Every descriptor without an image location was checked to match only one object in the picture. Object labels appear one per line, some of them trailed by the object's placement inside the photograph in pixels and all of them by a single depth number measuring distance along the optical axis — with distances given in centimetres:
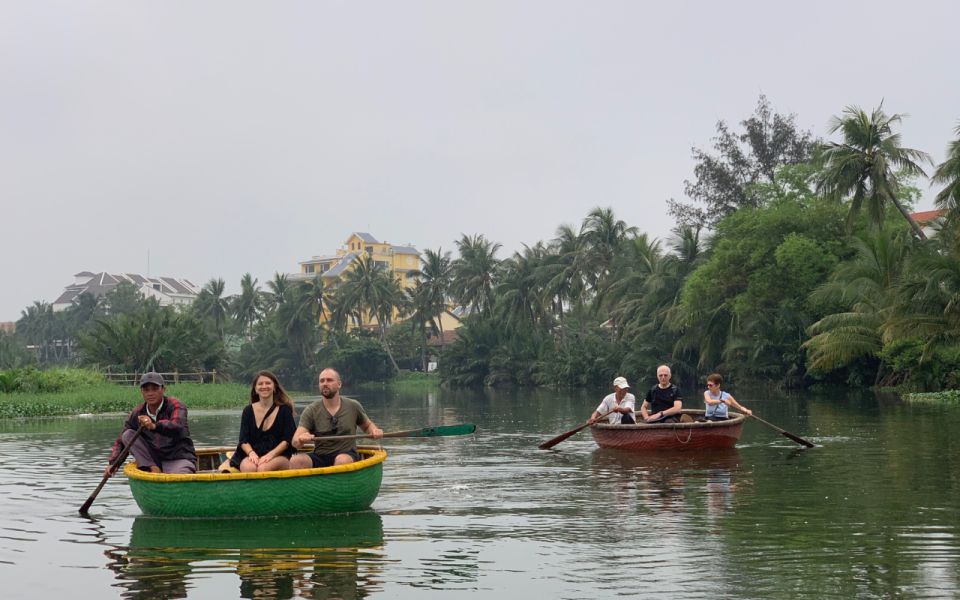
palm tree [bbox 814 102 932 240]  4184
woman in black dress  1194
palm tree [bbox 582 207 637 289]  7225
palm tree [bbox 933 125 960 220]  3572
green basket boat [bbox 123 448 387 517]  1164
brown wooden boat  1852
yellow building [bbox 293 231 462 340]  14275
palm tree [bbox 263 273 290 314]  10500
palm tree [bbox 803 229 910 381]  4219
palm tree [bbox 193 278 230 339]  11394
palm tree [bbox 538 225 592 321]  7175
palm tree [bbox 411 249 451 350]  8994
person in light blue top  1927
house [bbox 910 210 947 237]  4294
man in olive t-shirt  1234
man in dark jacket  1233
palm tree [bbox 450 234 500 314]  8481
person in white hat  1962
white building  18086
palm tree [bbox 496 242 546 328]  7925
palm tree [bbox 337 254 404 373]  9288
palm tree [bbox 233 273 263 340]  10906
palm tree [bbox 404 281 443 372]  9100
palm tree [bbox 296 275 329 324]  9756
